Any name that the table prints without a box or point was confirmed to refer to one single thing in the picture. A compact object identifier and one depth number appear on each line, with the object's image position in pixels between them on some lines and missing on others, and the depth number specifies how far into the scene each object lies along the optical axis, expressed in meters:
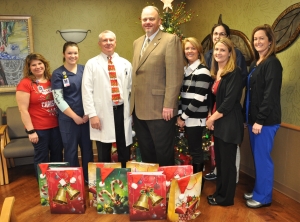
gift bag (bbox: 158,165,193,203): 2.18
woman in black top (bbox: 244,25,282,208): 2.05
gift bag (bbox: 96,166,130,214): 2.16
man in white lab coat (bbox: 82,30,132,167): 2.39
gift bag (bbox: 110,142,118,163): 2.94
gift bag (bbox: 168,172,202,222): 2.01
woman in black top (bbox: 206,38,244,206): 2.06
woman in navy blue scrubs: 2.41
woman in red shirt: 2.46
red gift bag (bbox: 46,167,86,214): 2.20
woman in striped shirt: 2.23
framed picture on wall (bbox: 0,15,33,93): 3.58
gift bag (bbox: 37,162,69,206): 2.33
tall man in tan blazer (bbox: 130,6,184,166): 2.14
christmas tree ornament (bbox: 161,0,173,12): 2.94
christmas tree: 2.95
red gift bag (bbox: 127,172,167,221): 2.04
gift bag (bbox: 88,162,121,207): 2.28
